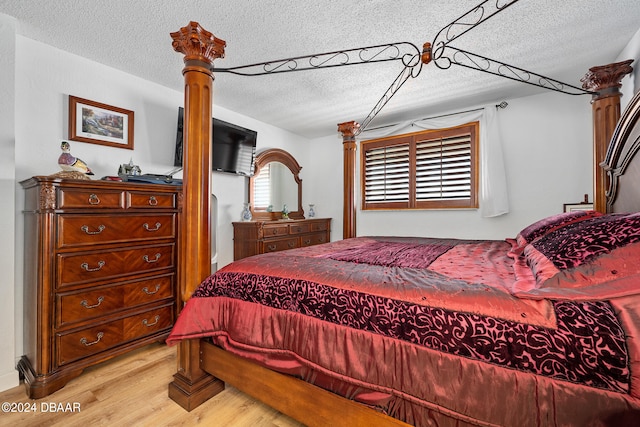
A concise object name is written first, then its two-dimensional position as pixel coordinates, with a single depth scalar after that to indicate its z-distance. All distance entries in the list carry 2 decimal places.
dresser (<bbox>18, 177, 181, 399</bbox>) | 1.73
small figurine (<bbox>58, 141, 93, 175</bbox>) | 1.99
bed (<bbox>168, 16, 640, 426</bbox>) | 0.80
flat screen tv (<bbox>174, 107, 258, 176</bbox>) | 3.38
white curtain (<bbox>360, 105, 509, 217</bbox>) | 3.42
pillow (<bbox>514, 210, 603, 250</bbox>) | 1.68
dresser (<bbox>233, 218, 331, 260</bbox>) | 3.54
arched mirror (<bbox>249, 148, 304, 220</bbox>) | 4.09
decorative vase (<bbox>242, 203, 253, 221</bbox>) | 3.79
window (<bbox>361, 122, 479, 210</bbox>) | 3.71
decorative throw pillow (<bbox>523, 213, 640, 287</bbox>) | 0.93
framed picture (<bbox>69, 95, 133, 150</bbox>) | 2.32
